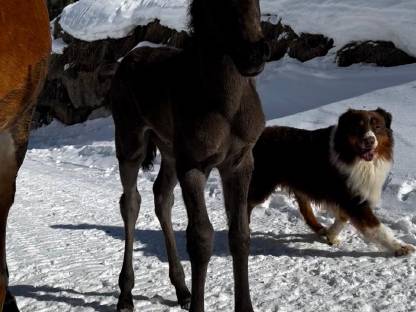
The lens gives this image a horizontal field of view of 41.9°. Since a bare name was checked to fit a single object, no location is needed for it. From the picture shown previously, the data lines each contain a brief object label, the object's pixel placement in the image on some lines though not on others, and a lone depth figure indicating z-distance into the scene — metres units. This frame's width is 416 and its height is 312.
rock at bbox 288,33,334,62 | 11.04
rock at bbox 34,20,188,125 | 15.40
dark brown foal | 2.61
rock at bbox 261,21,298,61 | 11.67
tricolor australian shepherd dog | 4.69
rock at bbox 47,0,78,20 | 21.95
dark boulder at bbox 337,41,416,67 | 9.73
